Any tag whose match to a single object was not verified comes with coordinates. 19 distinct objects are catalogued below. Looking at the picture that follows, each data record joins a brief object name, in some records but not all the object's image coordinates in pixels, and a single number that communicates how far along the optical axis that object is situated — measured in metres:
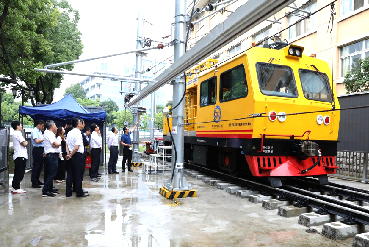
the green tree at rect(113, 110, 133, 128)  45.00
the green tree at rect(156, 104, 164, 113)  64.18
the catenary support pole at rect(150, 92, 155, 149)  16.80
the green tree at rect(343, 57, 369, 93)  11.02
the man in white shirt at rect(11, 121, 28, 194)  7.27
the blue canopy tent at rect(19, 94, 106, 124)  9.98
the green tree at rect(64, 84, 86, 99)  66.47
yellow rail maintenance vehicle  6.71
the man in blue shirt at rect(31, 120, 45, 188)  7.90
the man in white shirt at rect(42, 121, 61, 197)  7.04
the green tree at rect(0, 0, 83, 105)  13.59
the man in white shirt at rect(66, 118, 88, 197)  6.78
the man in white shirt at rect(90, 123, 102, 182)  9.33
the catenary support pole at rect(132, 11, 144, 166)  13.10
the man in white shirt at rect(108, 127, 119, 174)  10.52
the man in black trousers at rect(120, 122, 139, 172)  11.12
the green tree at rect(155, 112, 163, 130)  47.31
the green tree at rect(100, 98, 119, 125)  59.44
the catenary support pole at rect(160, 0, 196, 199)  6.93
